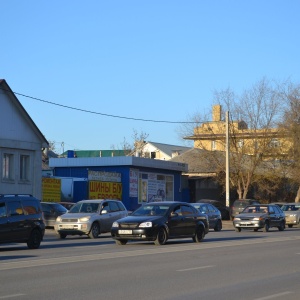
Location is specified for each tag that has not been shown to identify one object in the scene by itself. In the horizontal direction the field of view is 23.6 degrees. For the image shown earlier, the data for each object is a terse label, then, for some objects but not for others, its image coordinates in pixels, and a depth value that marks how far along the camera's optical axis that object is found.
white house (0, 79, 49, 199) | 41.66
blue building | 51.16
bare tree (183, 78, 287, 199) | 60.41
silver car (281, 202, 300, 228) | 45.59
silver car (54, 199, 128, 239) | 29.47
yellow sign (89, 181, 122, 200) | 50.44
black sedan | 24.44
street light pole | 48.11
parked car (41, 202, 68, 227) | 35.28
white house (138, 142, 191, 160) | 103.81
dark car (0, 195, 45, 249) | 22.91
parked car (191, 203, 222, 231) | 37.06
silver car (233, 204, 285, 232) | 37.38
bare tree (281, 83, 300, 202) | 63.09
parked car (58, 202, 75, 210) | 41.38
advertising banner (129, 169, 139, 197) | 54.19
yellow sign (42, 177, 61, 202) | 46.56
